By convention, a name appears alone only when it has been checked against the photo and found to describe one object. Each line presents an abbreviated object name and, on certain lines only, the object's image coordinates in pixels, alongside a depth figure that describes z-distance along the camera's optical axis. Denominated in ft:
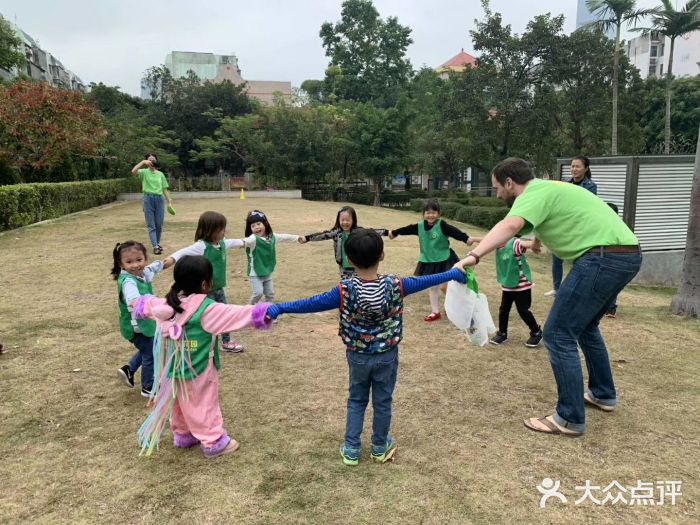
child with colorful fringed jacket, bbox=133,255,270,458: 9.12
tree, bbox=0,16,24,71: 76.74
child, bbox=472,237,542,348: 15.66
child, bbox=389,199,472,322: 17.97
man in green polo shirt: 9.91
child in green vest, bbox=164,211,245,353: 14.01
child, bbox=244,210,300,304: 16.20
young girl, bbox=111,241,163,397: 11.04
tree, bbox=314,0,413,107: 175.32
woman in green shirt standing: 29.12
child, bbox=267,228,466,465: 8.63
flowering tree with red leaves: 53.93
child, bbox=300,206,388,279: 17.85
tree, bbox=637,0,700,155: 72.18
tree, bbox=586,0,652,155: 70.85
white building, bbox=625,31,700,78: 222.89
